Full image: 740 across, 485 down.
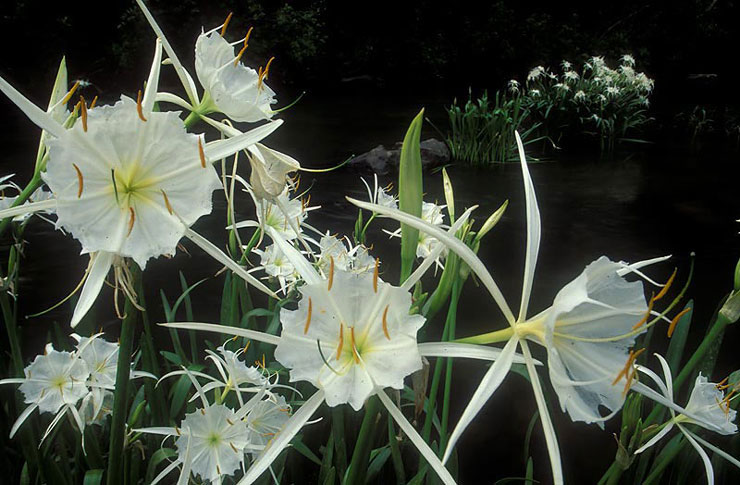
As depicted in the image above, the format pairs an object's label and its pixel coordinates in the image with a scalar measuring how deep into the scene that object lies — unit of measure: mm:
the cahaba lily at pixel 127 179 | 642
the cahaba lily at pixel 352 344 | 670
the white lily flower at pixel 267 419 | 1039
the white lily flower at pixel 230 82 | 766
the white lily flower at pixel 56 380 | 1152
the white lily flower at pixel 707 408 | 980
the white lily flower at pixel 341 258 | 1361
